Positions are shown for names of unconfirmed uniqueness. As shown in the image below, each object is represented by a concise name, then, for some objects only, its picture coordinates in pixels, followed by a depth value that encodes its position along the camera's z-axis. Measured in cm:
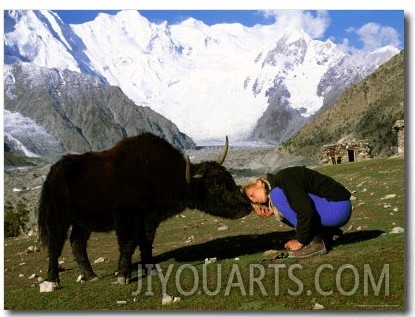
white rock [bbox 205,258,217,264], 733
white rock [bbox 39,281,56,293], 717
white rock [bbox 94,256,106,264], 796
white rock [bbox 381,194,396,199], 888
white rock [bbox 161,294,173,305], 670
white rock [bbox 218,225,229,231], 905
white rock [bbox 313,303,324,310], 616
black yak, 693
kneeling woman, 637
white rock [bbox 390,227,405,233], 753
